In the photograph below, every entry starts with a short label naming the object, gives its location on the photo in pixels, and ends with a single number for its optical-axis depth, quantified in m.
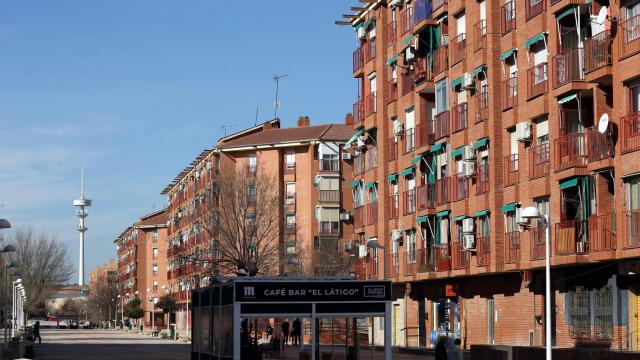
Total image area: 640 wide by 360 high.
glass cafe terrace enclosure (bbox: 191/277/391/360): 24.03
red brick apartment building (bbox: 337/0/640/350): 35.44
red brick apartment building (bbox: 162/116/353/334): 87.19
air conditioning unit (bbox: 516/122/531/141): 41.22
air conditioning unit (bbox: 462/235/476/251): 45.94
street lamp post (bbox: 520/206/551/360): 27.48
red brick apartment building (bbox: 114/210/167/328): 153.12
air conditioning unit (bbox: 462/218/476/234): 46.09
